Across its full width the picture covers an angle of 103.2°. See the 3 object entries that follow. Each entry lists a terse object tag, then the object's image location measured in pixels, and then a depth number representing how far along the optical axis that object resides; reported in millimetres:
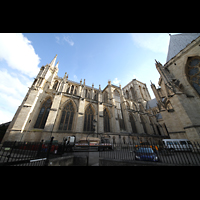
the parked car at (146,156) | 4941
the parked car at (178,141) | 9180
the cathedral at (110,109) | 9625
